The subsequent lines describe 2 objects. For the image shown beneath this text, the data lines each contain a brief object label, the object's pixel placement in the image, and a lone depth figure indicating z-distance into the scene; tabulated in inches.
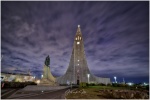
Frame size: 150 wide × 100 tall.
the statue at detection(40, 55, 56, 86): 864.0
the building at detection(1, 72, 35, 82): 1051.6
